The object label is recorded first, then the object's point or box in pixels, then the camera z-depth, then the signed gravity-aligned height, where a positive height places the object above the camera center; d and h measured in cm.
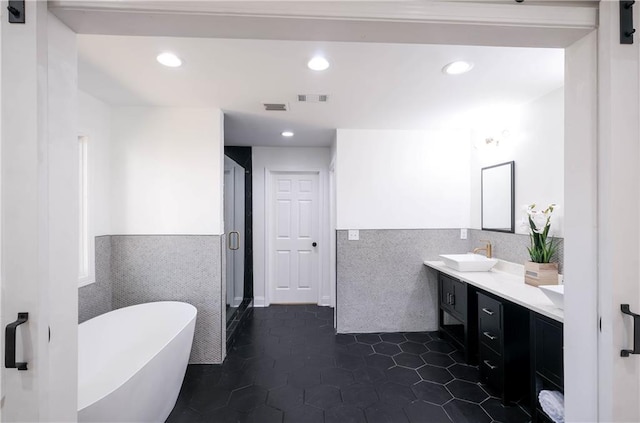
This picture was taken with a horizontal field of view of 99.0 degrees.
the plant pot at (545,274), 204 -48
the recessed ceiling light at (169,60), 166 +95
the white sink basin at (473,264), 260 -51
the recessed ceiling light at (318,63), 169 +94
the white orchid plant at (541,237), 208 -21
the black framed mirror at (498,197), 257 +13
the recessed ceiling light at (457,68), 177 +95
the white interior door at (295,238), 415 -42
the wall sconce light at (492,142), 275 +70
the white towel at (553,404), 150 -109
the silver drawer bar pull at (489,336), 206 -97
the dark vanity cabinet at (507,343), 160 -95
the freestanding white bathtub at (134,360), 139 -100
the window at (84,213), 226 -2
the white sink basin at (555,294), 151 -48
